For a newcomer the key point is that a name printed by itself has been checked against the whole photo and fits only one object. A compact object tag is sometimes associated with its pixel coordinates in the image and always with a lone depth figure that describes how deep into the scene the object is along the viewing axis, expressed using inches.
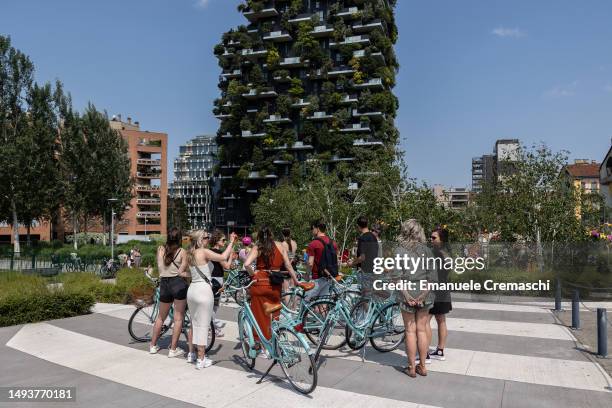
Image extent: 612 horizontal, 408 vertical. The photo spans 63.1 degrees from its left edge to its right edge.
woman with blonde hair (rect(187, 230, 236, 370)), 278.2
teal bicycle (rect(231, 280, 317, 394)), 235.8
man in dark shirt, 350.9
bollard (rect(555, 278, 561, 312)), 504.4
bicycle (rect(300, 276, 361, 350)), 305.6
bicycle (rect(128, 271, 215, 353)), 351.3
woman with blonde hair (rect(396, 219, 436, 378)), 260.4
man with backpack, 346.9
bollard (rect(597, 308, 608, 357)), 307.9
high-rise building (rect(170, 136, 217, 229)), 6998.0
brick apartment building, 3385.8
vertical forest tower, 2466.8
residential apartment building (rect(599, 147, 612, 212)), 2331.4
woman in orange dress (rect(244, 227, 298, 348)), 265.7
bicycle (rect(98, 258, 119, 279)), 1006.8
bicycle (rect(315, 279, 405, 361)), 303.4
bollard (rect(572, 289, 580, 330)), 407.2
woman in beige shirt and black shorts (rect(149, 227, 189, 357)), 299.3
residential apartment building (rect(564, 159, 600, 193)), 4397.4
